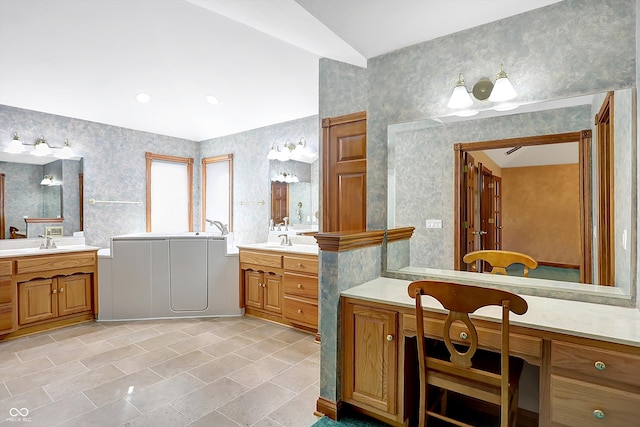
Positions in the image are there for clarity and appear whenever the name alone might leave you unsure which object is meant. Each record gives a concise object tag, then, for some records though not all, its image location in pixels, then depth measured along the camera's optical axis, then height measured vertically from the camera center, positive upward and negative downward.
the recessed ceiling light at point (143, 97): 4.04 +1.42
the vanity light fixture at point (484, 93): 2.02 +0.74
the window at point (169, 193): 4.93 +0.32
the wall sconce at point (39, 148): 3.77 +0.78
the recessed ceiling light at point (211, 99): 4.13 +1.42
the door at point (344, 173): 3.08 +0.38
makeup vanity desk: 1.34 -0.65
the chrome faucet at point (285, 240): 4.02 -0.33
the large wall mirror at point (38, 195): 3.79 +0.24
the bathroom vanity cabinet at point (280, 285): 3.46 -0.81
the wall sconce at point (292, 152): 4.09 +0.76
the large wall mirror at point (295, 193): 4.07 +0.25
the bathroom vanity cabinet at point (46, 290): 3.32 -0.81
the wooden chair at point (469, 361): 1.44 -0.74
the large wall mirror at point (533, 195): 1.80 +0.11
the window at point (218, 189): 4.96 +0.38
